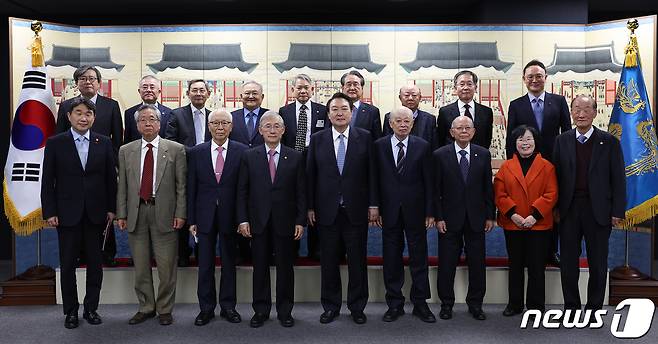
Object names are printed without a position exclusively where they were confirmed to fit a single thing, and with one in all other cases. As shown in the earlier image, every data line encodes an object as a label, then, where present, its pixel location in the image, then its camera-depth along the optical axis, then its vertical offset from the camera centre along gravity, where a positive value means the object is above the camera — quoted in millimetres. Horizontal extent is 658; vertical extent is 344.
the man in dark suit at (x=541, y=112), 4773 +426
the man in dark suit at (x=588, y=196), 4203 -248
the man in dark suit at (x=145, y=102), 4949 +472
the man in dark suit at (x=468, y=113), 4867 +428
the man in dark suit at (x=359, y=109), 4887 +463
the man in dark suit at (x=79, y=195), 4125 -241
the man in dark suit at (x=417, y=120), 4918 +369
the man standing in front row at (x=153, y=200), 4191 -276
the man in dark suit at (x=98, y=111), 4926 +452
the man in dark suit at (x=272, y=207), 4117 -323
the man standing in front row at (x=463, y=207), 4277 -340
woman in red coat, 4289 -350
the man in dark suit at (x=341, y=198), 4168 -265
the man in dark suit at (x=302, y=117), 4910 +396
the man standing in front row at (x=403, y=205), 4211 -315
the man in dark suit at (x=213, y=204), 4188 -306
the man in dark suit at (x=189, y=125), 4922 +328
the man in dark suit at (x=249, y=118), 4832 +385
